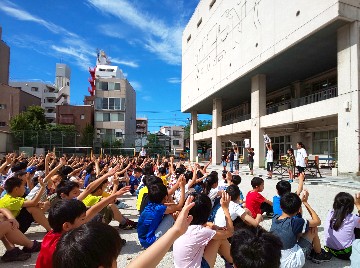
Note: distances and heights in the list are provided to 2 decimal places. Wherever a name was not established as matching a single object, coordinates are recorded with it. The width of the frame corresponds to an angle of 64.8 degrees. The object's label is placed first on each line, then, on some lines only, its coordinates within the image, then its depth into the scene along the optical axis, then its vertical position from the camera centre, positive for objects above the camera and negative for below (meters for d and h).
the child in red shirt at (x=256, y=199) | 5.28 -0.98
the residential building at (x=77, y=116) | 46.31 +4.80
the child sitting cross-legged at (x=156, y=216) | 3.92 -0.97
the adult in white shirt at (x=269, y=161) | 14.12 -0.72
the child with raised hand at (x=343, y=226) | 3.73 -1.04
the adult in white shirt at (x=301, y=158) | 11.65 -0.46
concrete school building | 13.30 +5.55
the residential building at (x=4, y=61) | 48.38 +14.56
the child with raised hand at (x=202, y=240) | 2.62 -0.89
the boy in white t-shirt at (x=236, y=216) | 3.90 -0.98
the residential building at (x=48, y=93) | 64.25 +12.25
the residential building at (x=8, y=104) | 43.75 +6.40
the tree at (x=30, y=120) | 37.94 +3.49
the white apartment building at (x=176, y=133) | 83.50 +3.99
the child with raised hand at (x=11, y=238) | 3.78 -1.29
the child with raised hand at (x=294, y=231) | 3.20 -0.99
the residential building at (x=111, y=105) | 45.00 +6.44
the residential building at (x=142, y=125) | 86.96 +6.59
